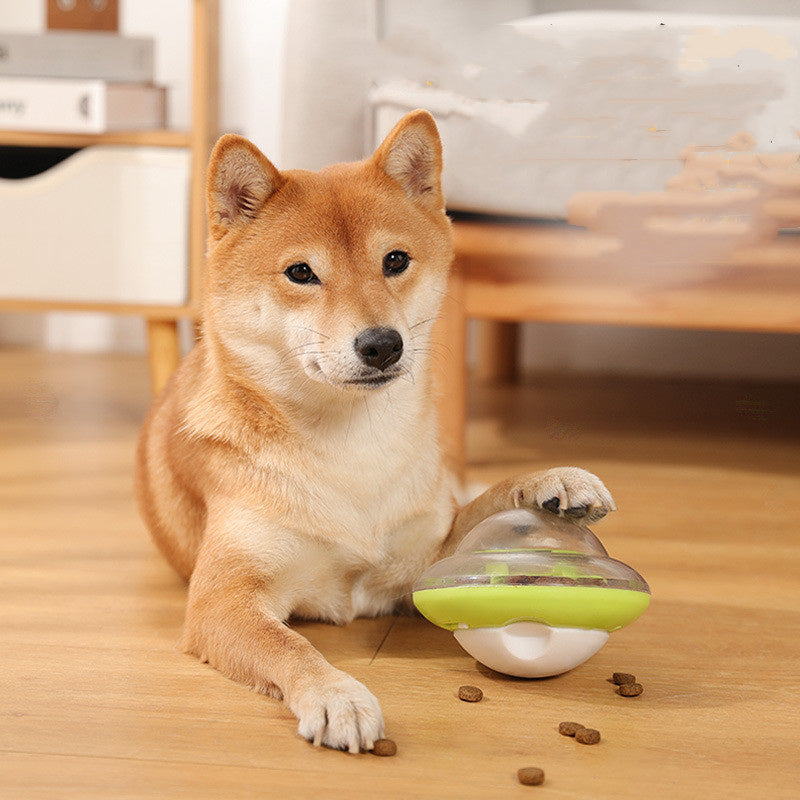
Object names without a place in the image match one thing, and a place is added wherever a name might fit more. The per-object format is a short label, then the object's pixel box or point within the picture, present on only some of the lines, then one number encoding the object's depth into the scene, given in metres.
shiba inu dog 1.14
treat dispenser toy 1.03
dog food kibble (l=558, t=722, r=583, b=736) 0.97
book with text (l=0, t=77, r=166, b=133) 2.21
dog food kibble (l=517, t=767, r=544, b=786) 0.88
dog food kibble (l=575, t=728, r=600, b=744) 0.96
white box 2.25
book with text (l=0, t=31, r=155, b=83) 2.27
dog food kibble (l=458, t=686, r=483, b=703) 1.05
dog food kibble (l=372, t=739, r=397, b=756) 0.93
